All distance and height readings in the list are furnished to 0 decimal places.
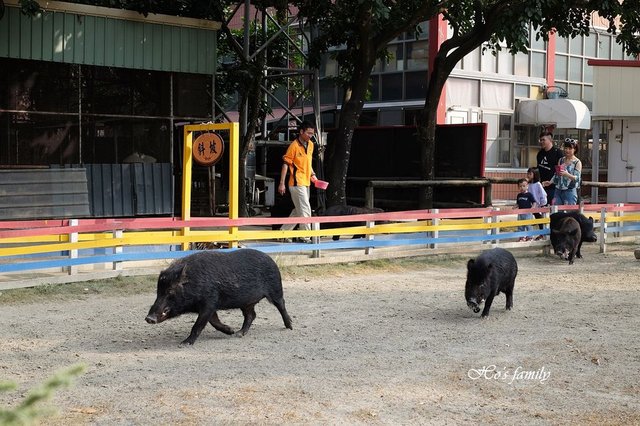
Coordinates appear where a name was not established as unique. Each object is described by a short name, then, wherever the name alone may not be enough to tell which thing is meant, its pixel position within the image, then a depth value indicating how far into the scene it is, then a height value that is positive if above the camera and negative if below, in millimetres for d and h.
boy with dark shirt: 15664 -632
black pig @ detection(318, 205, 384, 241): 14359 -780
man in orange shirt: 13102 -146
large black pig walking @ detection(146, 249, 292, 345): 7094 -1006
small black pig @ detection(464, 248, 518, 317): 8625 -1095
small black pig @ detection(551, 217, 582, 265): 13508 -1090
